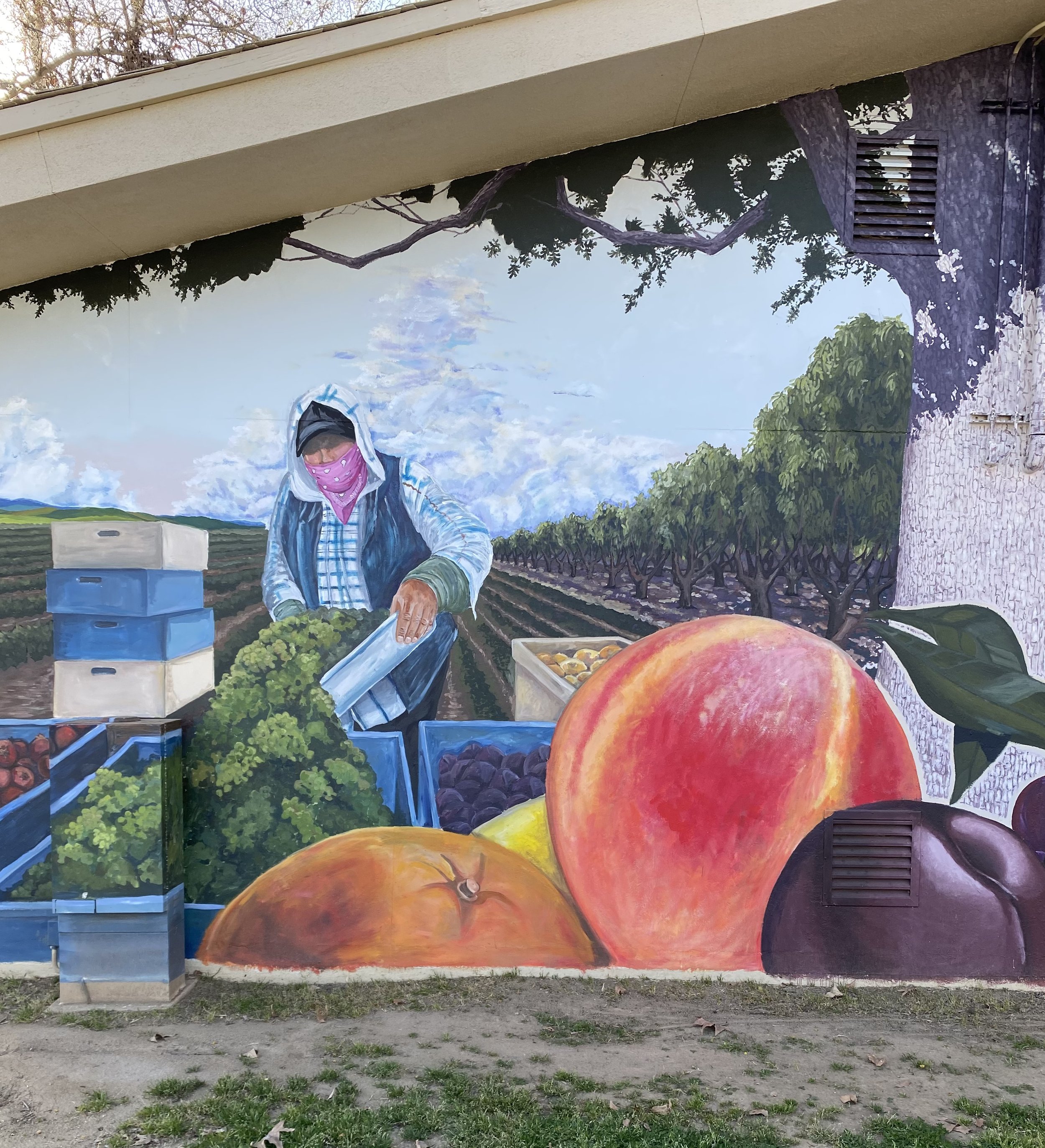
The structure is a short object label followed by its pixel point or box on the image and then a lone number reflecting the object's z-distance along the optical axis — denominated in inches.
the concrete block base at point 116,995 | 184.1
